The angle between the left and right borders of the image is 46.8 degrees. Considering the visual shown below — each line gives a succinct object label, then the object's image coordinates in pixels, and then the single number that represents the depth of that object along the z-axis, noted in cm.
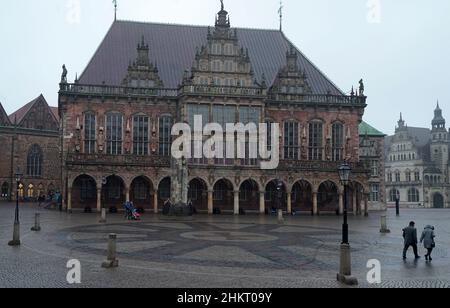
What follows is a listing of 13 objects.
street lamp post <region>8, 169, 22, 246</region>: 2006
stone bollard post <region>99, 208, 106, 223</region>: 3266
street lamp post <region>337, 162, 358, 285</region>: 1339
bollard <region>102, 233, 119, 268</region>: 1517
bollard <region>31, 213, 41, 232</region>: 2612
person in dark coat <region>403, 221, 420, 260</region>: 1817
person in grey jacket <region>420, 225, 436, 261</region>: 1792
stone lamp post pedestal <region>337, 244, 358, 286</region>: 1358
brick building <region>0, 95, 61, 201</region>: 7238
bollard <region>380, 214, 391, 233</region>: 2919
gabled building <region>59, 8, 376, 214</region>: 4759
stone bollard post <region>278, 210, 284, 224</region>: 3566
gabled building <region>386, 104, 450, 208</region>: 9956
